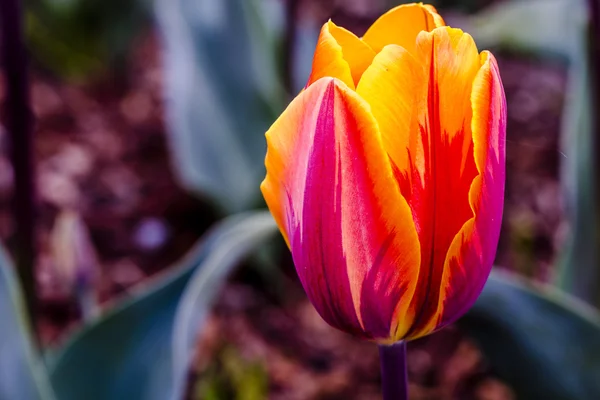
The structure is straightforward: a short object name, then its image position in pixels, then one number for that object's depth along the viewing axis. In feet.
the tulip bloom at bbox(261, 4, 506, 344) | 1.32
